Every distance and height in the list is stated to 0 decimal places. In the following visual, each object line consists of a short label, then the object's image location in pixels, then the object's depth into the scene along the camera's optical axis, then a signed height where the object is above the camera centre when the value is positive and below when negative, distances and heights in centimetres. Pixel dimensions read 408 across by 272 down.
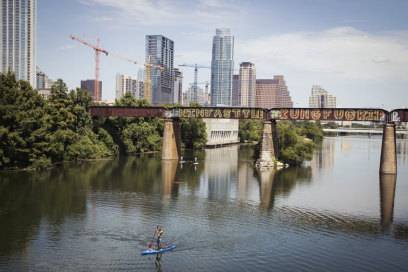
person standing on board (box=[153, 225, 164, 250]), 3194 -766
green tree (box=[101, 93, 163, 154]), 9944 -183
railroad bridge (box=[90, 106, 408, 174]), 7262 +136
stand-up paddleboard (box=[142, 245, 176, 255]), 3130 -849
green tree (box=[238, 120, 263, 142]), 16025 -232
